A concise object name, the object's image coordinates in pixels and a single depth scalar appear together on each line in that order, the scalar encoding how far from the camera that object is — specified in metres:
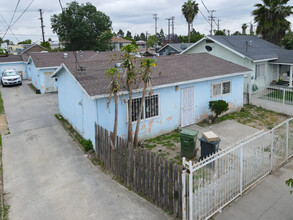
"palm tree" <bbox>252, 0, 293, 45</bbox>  26.14
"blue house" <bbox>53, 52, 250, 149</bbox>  10.23
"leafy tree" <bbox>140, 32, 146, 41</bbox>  123.62
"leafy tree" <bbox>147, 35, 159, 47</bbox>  78.00
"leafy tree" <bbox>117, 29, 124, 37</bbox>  129.62
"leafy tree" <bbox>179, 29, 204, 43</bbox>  59.00
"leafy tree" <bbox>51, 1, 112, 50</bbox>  46.00
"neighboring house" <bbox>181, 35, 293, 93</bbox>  20.00
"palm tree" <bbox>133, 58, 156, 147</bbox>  9.25
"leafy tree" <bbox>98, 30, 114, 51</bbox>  47.09
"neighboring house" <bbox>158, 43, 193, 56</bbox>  38.50
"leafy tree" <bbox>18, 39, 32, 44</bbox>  93.49
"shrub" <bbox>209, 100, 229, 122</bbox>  13.23
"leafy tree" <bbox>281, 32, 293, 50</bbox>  30.56
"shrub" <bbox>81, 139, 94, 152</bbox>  10.30
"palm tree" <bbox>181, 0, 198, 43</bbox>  44.69
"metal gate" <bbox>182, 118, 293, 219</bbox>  5.86
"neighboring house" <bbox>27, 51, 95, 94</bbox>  23.22
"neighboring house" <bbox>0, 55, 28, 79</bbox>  32.09
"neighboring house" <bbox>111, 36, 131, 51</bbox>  76.12
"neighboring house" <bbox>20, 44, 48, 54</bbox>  51.10
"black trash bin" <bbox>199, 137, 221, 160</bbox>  8.62
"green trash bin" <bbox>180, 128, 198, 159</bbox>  9.20
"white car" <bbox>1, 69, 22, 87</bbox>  26.81
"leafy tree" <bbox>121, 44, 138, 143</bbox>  8.98
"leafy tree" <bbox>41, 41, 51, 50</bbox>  58.00
